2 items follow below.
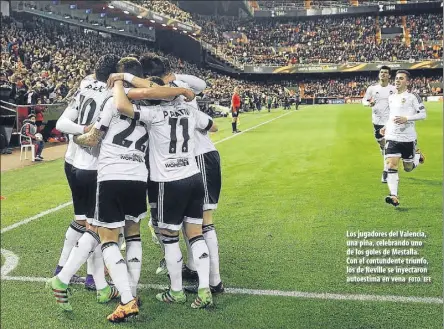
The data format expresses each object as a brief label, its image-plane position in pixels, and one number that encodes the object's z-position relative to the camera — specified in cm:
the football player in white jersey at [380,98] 1045
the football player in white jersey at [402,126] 786
